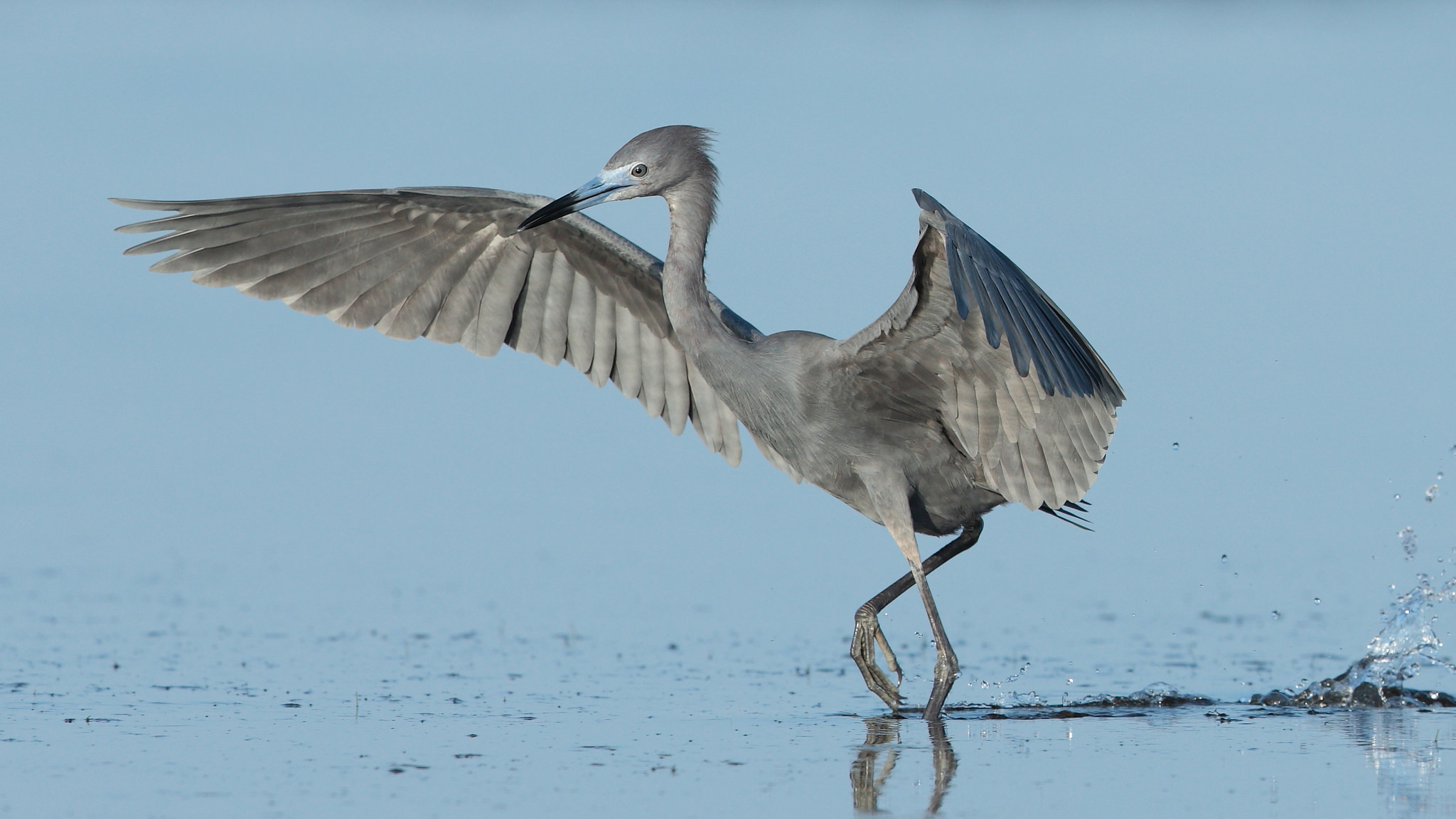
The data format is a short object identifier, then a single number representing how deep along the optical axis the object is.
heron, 12.52
